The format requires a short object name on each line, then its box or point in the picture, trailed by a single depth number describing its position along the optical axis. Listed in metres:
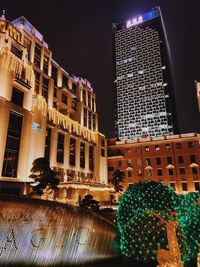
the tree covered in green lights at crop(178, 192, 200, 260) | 6.30
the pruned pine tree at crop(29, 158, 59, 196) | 23.75
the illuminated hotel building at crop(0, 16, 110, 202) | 27.39
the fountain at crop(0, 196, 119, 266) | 5.34
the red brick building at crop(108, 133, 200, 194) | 45.78
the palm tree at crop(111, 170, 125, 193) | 44.97
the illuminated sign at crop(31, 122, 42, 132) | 32.12
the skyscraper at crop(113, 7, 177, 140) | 105.00
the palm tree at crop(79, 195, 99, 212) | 25.21
